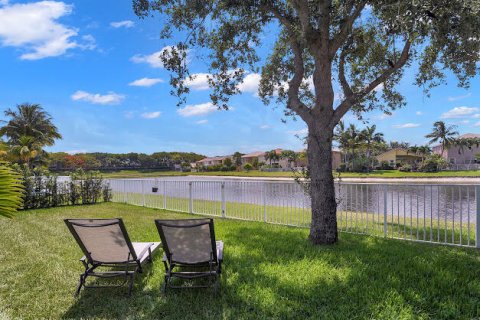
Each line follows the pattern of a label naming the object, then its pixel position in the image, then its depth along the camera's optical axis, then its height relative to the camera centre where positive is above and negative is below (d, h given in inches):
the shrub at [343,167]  2328.2 -25.3
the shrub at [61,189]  510.6 -40.0
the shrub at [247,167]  2704.2 -23.2
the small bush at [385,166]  2503.7 -21.9
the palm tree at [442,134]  2527.1 +227.9
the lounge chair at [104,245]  162.4 -41.6
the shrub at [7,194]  131.5 -11.7
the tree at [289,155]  2823.8 +83.1
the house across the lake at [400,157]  2741.1 +49.0
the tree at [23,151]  1202.8 +56.7
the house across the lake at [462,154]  2728.8 +74.7
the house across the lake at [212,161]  3969.0 +46.0
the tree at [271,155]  3103.6 +87.0
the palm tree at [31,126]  1533.0 +196.2
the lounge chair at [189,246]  159.2 -41.3
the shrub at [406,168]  2160.4 -33.3
